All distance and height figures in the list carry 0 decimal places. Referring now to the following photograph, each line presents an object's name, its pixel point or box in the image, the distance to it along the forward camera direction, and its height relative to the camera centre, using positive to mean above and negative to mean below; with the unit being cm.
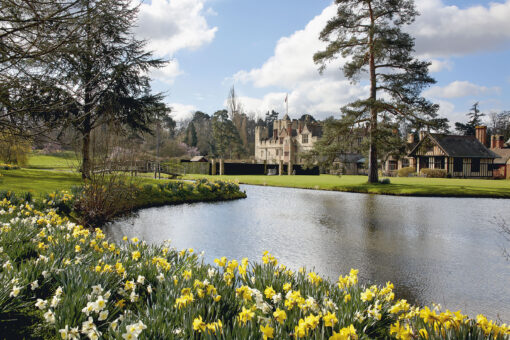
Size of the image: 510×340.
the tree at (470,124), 6989 +907
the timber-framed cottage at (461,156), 4231 +153
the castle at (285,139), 6900 +563
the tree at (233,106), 7625 +1320
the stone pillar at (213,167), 4253 -23
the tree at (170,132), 5918 +734
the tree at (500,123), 7486 +1032
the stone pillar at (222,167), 4246 -27
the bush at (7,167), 2372 -34
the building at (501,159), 4450 +158
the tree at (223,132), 6819 +653
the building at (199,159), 5175 +88
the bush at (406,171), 4569 -41
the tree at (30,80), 377 +114
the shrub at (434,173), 4119 -54
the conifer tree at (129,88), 1856 +433
